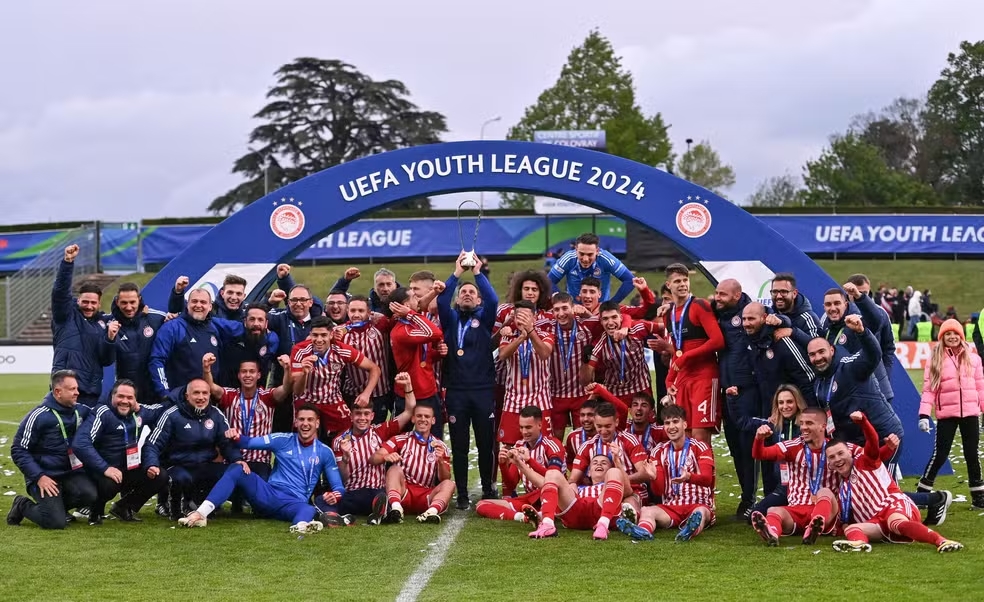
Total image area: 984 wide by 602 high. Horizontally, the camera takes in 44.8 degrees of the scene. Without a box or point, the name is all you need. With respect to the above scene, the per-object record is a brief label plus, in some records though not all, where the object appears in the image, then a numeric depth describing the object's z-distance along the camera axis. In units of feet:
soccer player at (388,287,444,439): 31.24
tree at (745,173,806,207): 217.97
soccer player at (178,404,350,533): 29.22
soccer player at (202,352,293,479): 30.94
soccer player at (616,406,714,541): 27.61
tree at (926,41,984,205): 197.16
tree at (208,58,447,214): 168.96
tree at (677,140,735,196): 196.03
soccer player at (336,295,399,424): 32.14
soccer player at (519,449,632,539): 27.04
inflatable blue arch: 35.94
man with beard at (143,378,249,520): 29.76
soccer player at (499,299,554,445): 31.17
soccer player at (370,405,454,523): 29.91
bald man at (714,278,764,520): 29.66
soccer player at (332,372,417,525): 29.86
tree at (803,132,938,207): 189.98
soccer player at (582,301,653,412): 32.07
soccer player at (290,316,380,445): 30.91
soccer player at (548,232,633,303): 33.78
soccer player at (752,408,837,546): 26.09
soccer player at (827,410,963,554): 24.99
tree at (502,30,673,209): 155.84
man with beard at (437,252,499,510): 31.30
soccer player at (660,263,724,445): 29.91
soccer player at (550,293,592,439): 32.12
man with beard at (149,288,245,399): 31.27
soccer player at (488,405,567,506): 29.17
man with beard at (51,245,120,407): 30.96
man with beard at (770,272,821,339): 30.01
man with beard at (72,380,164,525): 28.66
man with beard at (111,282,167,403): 31.68
